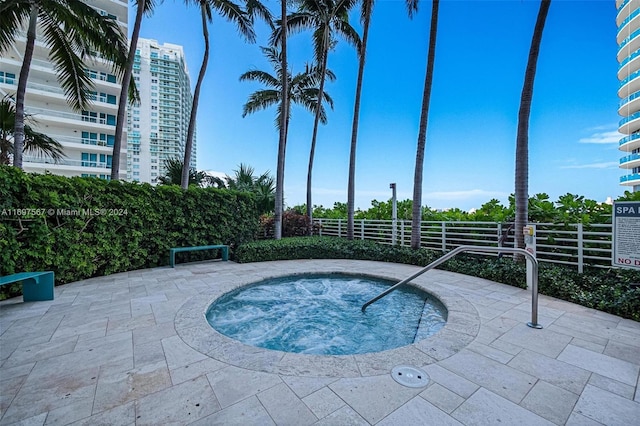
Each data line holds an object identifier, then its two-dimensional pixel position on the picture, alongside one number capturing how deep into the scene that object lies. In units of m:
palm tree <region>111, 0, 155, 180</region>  7.37
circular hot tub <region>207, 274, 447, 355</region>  3.46
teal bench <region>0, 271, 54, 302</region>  4.15
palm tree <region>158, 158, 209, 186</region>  10.50
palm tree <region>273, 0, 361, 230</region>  10.01
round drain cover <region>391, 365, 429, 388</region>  2.11
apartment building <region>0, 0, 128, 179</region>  18.53
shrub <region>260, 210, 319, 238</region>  11.91
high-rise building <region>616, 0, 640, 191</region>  22.39
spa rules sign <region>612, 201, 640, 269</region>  3.38
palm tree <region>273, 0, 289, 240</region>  9.41
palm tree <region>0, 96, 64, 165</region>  7.71
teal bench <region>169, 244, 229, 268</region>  6.89
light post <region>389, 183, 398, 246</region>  9.06
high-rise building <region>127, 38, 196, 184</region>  53.41
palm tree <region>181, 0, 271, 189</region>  9.21
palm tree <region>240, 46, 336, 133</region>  12.67
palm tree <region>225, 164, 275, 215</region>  12.15
